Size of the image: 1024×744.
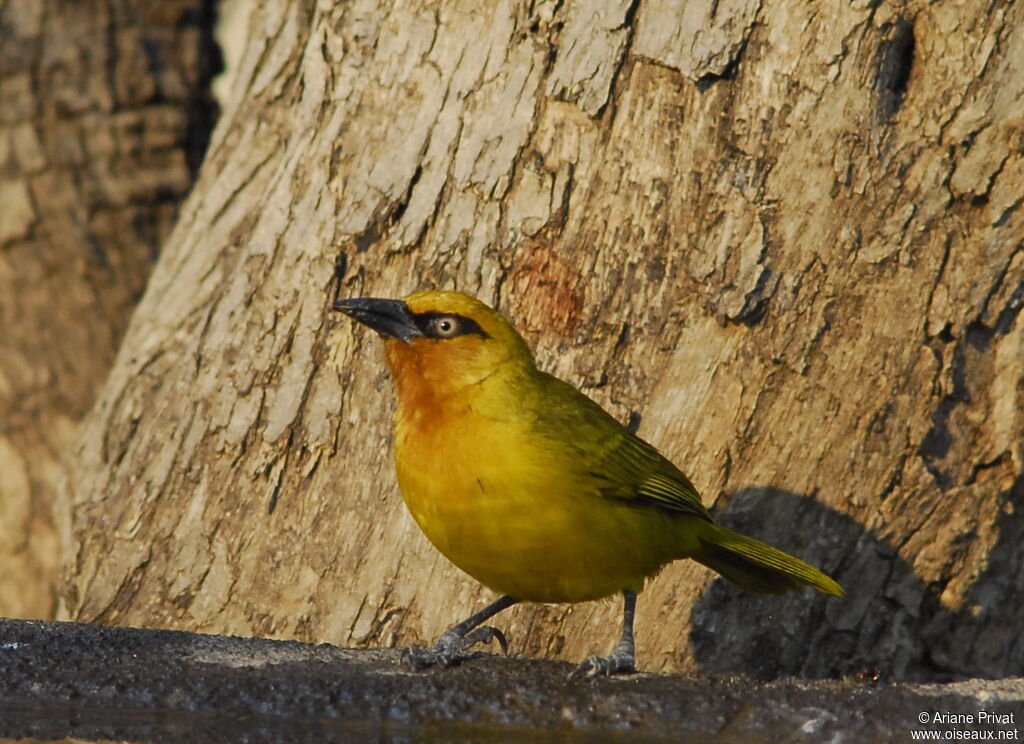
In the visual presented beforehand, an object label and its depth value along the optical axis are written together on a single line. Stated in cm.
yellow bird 840
